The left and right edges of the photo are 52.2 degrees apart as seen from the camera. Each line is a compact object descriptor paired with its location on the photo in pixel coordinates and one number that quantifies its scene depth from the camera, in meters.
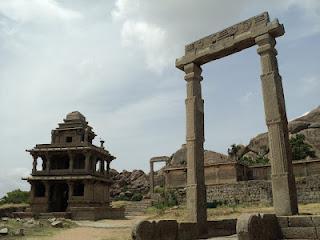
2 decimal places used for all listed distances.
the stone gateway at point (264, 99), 9.29
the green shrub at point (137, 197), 46.97
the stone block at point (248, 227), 6.60
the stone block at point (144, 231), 7.41
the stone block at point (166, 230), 7.95
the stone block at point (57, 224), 21.71
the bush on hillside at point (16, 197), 43.64
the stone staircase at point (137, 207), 35.80
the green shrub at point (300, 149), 38.94
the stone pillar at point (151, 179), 44.30
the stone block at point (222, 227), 10.76
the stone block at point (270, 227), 7.43
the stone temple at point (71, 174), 31.05
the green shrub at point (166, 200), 35.31
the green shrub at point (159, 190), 40.72
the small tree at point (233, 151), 50.87
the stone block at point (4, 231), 17.35
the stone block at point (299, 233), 7.59
